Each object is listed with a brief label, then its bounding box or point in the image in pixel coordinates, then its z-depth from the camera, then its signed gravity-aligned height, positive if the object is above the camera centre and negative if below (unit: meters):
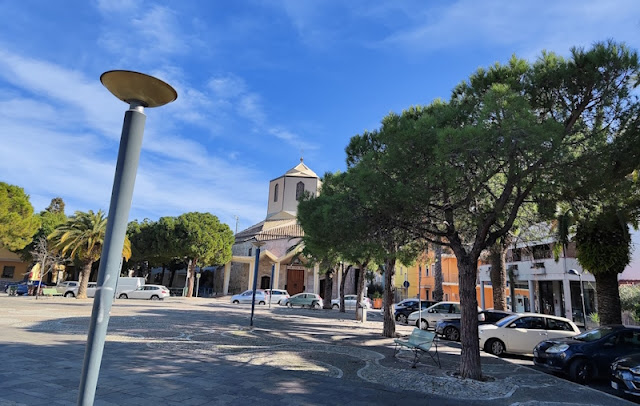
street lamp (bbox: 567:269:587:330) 22.59 +1.84
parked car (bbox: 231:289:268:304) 36.88 -1.05
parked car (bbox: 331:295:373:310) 37.44 -1.10
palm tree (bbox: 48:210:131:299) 30.22 +3.04
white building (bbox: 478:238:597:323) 26.39 +1.66
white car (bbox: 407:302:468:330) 21.16 -0.83
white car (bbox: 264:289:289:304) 38.33 -0.70
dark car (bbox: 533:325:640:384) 9.69 -1.14
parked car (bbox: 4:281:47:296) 35.97 -1.30
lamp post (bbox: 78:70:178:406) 2.99 +0.70
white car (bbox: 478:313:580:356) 13.34 -1.01
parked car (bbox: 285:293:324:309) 35.34 -0.99
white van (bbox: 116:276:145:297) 35.50 -0.34
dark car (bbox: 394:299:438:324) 25.15 -0.91
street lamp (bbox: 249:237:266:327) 17.29 +1.74
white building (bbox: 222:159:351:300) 46.66 +3.70
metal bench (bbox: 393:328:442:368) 9.30 -1.07
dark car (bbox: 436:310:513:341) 16.62 -1.13
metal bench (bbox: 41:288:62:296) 33.16 -1.35
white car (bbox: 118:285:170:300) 35.62 -1.11
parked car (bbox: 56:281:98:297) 34.97 -1.09
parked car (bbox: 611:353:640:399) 7.44 -1.29
